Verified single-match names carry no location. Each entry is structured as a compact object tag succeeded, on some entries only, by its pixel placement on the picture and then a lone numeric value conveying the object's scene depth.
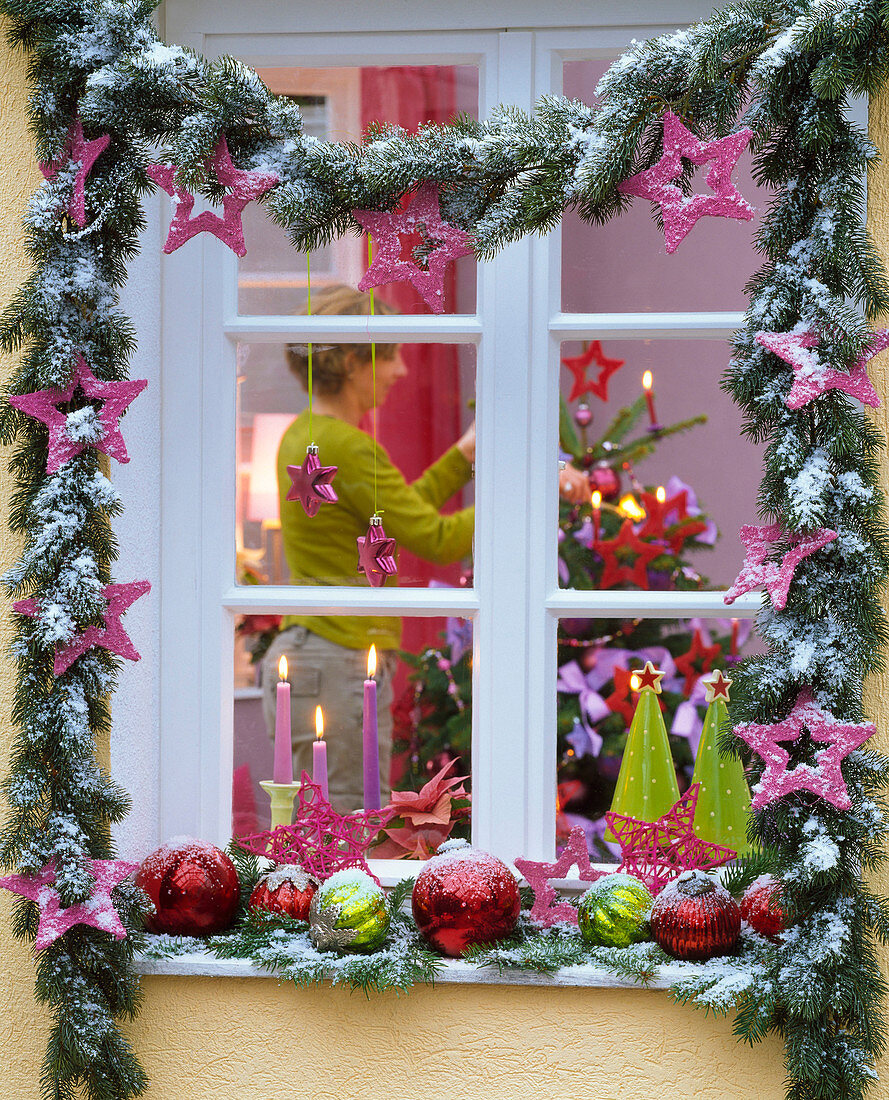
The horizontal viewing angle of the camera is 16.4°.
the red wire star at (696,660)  4.06
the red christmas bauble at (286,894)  3.47
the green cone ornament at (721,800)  3.58
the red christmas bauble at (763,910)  3.39
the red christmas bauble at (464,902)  3.39
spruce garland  3.29
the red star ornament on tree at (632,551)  4.03
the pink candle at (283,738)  3.65
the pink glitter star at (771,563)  3.29
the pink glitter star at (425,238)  3.36
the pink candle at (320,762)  3.61
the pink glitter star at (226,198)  3.35
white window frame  3.55
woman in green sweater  3.78
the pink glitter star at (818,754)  3.28
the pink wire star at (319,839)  3.53
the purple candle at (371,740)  3.66
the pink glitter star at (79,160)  3.38
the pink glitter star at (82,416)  3.38
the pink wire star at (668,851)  3.51
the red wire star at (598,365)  4.30
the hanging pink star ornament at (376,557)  3.60
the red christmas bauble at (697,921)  3.38
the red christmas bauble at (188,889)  3.44
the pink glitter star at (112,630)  3.39
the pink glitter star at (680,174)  3.27
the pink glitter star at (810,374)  3.28
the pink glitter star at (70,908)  3.34
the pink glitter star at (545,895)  3.47
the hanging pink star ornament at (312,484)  3.60
